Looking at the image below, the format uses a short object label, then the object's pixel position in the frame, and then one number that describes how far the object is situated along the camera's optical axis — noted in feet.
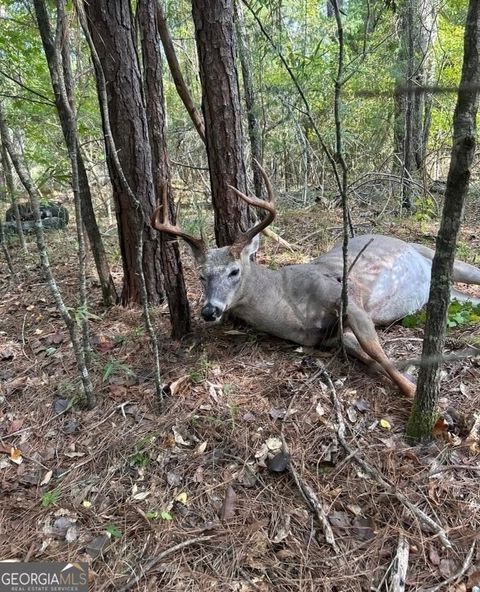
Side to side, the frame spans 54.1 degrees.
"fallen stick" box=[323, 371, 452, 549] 7.58
